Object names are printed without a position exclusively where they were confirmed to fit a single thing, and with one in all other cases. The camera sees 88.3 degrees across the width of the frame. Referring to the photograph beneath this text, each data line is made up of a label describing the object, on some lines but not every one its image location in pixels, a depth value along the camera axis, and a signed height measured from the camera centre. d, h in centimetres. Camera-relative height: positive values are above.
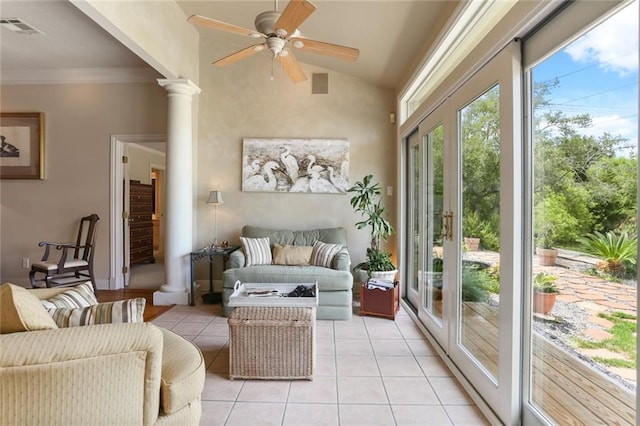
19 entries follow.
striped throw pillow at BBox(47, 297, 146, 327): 146 -47
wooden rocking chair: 396 -65
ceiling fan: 198 +119
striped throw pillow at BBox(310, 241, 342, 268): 398 -51
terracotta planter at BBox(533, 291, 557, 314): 159 -44
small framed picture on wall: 465 +94
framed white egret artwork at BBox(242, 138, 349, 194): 460 +69
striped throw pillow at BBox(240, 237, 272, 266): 396 -48
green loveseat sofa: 356 -73
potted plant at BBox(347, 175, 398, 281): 394 -25
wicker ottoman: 226 -93
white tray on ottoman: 258 -71
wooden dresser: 605 -23
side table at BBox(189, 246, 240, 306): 406 -61
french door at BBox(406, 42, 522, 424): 174 -12
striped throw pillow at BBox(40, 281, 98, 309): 161 -45
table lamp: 427 +17
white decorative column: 409 +14
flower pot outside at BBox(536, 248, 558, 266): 156 -21
